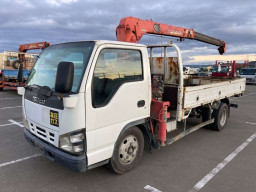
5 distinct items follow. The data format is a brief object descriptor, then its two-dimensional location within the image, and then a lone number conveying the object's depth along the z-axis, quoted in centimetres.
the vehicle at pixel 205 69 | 3497
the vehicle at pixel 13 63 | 1309
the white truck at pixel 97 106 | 271
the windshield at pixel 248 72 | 2352
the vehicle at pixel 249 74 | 2320
